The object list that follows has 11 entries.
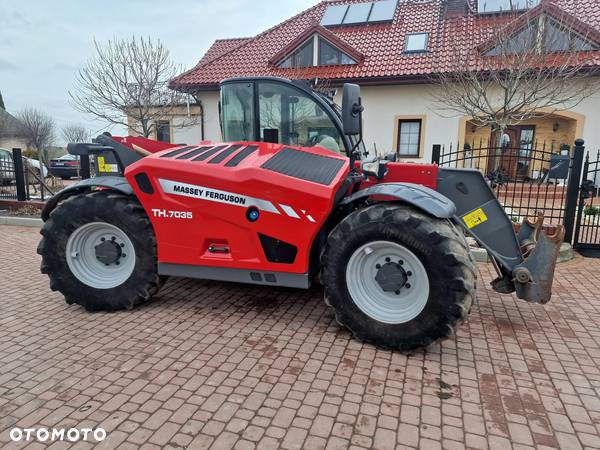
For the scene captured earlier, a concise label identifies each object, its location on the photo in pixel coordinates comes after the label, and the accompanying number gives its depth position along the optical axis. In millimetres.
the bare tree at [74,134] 39531
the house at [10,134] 37206
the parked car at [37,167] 12610
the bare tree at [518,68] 9438
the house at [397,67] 14039
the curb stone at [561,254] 6152
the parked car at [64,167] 20281
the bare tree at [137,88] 13039
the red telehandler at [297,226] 3254
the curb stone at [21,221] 8909
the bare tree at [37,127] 23177
